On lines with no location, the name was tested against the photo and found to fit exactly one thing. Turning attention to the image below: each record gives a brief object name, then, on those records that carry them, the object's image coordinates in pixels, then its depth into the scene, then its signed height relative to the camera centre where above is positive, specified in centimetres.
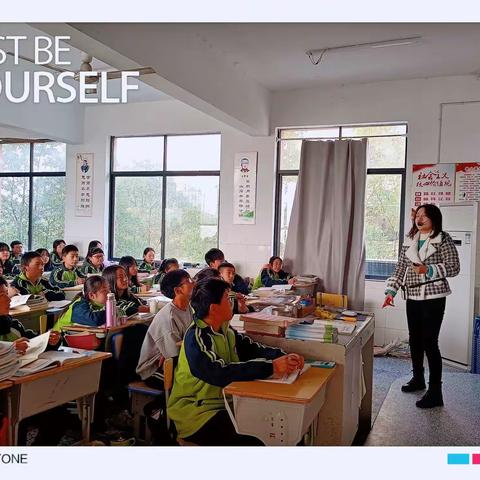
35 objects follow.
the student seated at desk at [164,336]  252 -57
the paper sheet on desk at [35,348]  212 -56
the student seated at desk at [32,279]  409 -52
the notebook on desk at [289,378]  201 -61
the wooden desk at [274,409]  185 -67
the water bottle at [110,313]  291 -54
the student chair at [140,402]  249 -92
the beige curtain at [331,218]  533 +6
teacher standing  342 -37
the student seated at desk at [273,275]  535 -56
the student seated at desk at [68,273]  514 -57
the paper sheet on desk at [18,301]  346 -58
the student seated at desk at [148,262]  635 -54
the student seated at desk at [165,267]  528 -49
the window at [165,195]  650 +30
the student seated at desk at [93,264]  550 -51
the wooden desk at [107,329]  271 -60
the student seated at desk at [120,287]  355 -48
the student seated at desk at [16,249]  695 -48
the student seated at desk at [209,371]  202 -58
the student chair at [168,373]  221 -66
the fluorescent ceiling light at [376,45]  425 +151
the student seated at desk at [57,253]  650 -49
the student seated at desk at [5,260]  593 -54
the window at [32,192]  751 +32
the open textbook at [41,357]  204 -60
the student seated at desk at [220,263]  467 -42
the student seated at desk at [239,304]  353 -57
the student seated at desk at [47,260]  625 -55
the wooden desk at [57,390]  199 -72
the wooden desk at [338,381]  232 -72
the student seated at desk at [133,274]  477 -53
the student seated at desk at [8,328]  237 -54
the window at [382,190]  551 +38
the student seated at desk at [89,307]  301 -54
